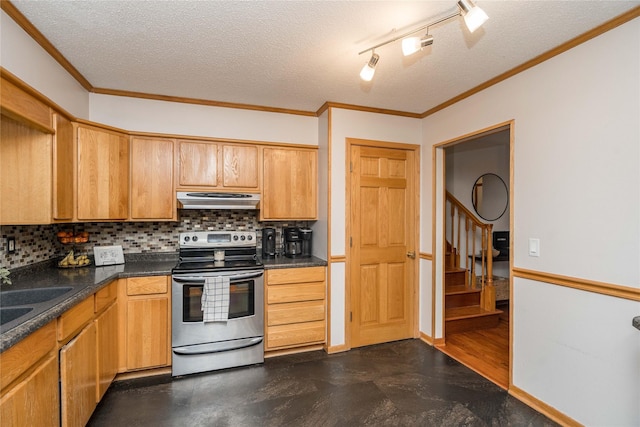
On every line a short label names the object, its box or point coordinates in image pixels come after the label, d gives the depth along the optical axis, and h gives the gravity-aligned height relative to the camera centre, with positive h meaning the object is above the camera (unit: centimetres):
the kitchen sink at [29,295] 178 -49
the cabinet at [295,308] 291 -91
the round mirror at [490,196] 472 +27
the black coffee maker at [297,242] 338 -31
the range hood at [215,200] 287 +14
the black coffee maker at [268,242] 331 -30
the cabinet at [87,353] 162 -87
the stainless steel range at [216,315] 261 -89
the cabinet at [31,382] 117 -72
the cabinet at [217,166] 297 +48
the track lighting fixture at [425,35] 144 +97
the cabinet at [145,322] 250 -90
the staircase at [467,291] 361 -99
